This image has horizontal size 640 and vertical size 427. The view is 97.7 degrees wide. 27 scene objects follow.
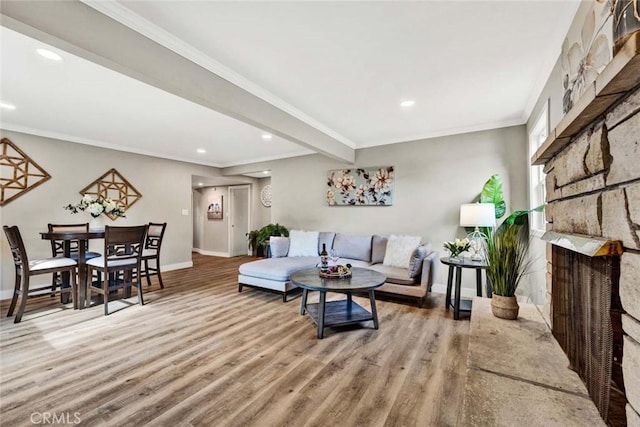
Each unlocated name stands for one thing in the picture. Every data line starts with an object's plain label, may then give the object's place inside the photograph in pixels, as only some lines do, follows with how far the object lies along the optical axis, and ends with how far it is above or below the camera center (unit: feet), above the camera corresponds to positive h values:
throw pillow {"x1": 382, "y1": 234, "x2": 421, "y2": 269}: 12.72 -1.49
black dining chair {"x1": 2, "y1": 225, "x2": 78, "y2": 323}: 9.62 -1.88
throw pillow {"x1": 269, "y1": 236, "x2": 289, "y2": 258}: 15.49 -1.60
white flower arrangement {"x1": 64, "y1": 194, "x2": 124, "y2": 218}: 11.64 +0.44
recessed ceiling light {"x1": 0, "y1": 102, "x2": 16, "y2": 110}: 10.49 +4.25
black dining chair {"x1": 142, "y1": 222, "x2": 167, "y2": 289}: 13.89 -1.54
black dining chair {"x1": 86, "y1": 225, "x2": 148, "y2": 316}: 10.67 -1.68
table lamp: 10.75 +0.04
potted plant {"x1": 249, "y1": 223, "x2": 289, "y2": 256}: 18.06 -0.95
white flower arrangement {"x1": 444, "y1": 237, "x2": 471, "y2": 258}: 10.75 -1.12
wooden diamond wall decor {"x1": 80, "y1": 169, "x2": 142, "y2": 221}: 15.65 +1.62
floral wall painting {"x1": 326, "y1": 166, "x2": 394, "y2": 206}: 15.15 +1.78
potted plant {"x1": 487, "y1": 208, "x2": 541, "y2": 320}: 5.93 -1.12
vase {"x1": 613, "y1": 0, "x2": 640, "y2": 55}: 2.67 +1.98
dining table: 10.66 -1.59
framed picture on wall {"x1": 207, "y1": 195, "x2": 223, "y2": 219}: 26.86 +0.92
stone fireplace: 2.64 -0.19
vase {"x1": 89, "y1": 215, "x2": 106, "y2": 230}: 11.71 -0.24
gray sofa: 11.42 -2.20
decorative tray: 9.70 -1.94
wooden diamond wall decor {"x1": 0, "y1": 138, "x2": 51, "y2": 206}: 12.76 +2.11
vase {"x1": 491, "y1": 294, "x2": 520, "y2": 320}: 6.01 -1.93
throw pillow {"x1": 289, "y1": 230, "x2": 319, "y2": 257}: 15.52 -1.43
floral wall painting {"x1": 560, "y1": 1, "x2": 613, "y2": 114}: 4.08 +2.88
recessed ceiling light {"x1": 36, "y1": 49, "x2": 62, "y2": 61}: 7.04 +4.19
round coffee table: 8.72 -2.39
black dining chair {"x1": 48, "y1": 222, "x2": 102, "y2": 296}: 12.19 -1.43
